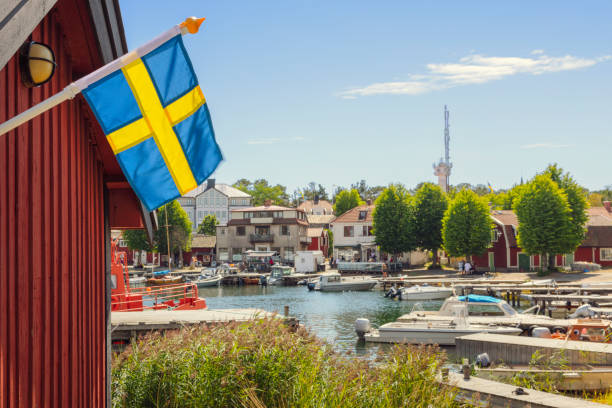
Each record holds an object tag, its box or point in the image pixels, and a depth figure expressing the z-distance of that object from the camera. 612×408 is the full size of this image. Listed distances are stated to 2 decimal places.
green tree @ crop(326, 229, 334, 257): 112.08
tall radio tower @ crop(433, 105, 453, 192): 136.09
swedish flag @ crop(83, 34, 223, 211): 4.53
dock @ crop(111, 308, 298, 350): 19.27
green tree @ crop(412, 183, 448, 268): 77.94
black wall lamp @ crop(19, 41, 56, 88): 4.82
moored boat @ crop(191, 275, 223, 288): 71.52
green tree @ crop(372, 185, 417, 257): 76.81
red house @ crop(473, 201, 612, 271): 69.38
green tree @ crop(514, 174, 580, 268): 61.62
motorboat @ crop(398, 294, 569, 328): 30.34
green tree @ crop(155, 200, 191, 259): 91.12
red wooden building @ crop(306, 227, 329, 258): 104.06
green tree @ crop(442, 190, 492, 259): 69.50
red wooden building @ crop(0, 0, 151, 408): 4.66
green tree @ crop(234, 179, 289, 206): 149.50
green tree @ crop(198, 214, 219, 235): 109.75
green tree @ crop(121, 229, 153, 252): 89.75
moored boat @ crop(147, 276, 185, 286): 70.44
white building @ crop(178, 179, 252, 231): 125.84
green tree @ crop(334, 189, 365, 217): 123.62
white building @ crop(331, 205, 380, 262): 90.38
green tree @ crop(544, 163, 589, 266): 62.53
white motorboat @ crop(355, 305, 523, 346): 28.56
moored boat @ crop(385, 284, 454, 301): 51.12
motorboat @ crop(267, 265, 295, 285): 72.25
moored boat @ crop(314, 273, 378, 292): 62.84
